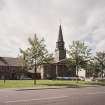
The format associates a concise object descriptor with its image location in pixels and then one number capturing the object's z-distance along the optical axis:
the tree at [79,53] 24.80
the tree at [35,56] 21.07
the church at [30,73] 43.70
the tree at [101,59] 35.13
